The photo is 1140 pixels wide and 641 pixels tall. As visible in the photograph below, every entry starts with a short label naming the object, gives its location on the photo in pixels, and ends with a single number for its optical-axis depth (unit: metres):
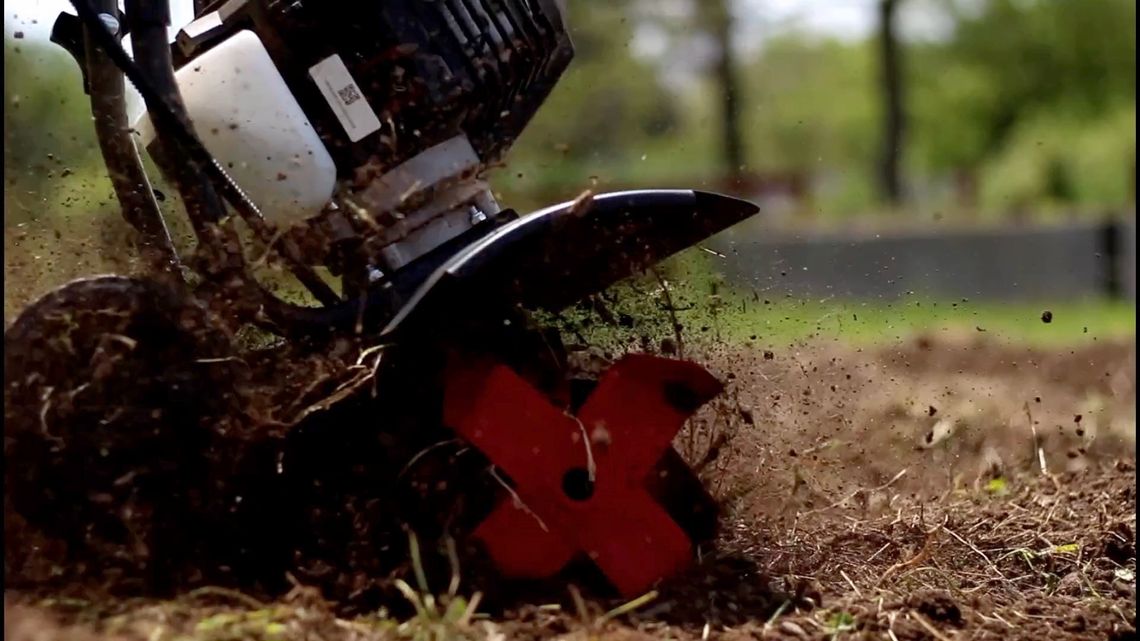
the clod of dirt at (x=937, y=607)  5.50
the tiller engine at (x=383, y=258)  5.00
